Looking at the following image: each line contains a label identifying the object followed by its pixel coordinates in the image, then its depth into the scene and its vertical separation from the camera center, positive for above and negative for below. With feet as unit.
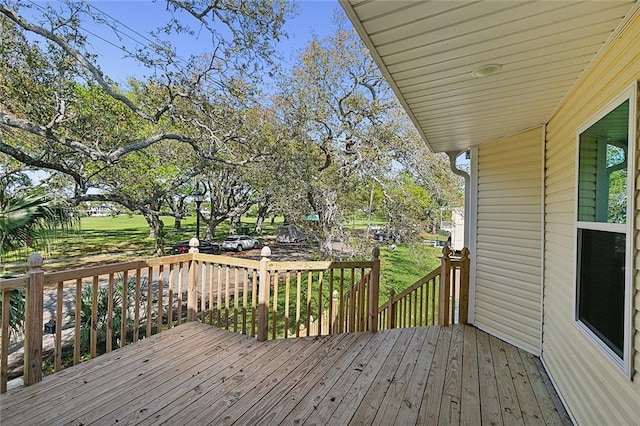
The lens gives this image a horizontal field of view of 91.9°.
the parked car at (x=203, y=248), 39.56 -5.09
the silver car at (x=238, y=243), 44.34 -5.02
